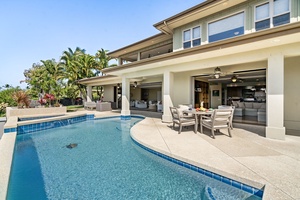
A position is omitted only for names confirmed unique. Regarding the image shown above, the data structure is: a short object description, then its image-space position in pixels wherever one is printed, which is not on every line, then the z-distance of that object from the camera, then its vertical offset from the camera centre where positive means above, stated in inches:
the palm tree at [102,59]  758.7 +263.3
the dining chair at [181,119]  221.4 -38.6
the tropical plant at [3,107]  490.7 -30.5
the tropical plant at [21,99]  433.1 +2.1
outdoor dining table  211.3 -23.9
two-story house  183.4 +82.2
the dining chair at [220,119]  193.6 -33.6
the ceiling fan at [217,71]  275.9 +62.4
